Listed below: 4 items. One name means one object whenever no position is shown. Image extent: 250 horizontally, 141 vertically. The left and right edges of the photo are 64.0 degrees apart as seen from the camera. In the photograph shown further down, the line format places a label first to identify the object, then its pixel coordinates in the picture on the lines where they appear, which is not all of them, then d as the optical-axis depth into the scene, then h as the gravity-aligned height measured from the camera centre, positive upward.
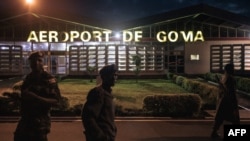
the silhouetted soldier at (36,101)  2.60 -0.48
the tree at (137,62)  15.06 +0.17
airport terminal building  16.61 +1.86
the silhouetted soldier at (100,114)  2.31 -0.59
